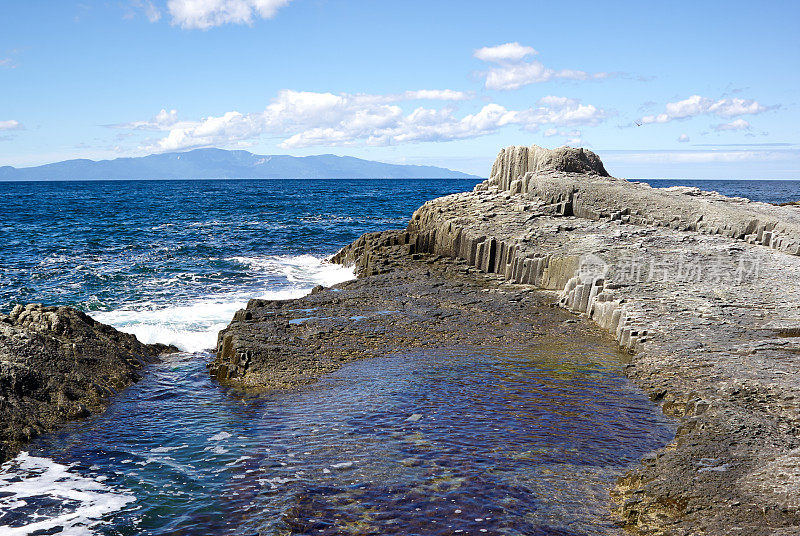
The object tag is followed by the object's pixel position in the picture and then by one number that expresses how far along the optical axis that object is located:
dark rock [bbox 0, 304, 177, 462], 10.56
